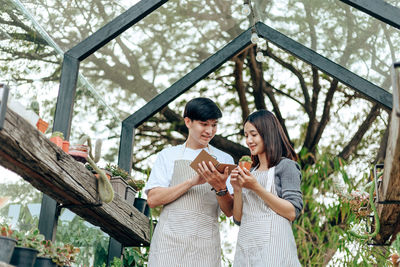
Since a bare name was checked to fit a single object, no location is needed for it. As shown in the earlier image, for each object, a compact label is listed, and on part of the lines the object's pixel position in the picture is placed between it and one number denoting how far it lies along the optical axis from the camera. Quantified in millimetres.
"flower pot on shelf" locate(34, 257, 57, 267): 2742
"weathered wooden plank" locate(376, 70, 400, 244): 2129
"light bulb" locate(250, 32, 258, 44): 4629
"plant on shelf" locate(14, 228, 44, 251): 2577
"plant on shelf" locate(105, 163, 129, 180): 4141
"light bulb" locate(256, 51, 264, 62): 4531
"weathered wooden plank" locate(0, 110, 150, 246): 2311
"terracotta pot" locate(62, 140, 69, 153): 3035
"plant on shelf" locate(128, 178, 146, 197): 4383
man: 2902
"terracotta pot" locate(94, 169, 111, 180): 3992
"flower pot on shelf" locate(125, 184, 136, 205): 4238
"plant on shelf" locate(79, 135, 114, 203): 3264
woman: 2564
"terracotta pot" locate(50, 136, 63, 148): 2953
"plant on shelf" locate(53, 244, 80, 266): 2826
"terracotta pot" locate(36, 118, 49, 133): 2832
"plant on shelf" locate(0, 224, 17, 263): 2387
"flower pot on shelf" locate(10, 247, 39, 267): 2541
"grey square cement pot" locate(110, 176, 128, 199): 4023
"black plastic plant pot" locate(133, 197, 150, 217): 4500
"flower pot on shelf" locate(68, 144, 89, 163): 3170
